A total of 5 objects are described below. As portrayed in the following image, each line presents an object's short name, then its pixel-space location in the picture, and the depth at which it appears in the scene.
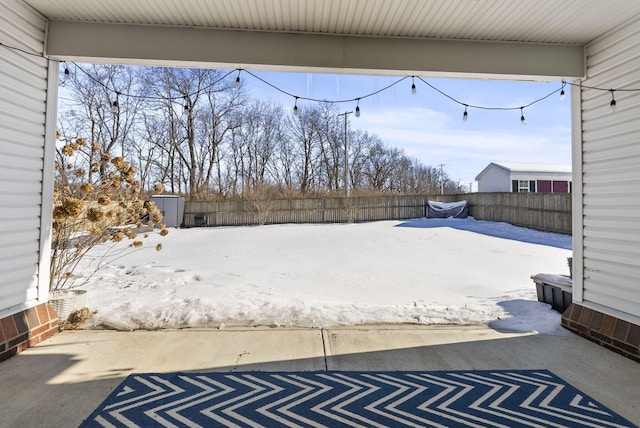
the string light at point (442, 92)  2.99
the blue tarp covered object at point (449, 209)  15.95
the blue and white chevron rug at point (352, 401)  1.95
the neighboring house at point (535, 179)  19.66
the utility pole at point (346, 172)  17.94
